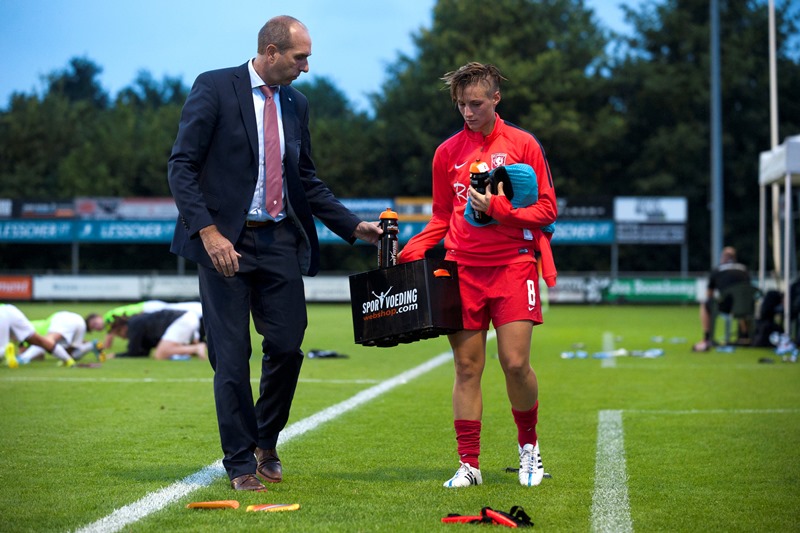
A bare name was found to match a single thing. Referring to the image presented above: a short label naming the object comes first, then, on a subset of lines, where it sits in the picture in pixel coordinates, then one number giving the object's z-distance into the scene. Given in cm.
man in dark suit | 1144
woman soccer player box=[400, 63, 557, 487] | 1180
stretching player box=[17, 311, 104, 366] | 2967
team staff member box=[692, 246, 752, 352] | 3634
